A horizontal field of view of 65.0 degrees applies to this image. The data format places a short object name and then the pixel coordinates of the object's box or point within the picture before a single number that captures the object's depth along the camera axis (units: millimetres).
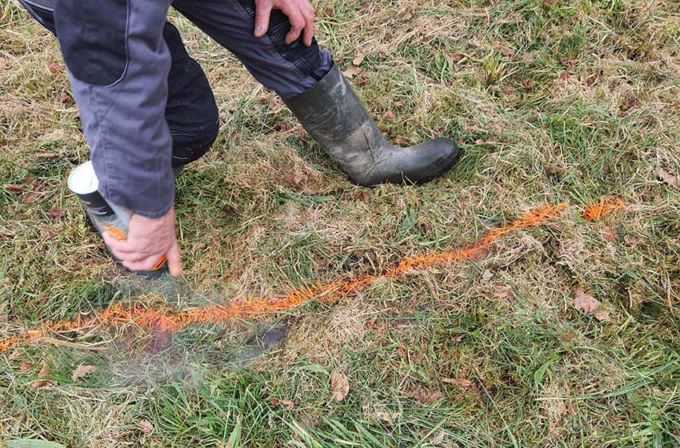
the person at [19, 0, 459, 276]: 1206
